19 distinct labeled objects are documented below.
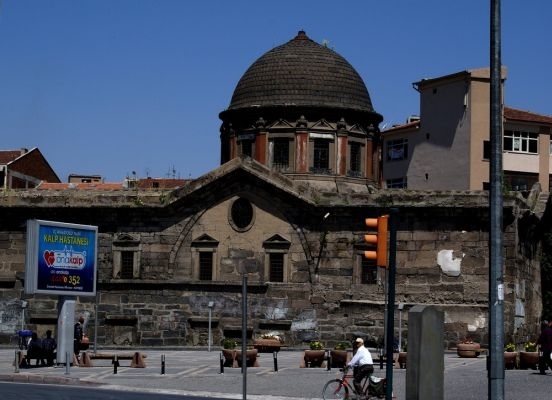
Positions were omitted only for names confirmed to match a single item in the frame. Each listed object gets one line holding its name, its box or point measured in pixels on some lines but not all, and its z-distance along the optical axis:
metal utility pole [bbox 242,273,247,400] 26.53
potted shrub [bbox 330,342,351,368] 39.88
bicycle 28.33
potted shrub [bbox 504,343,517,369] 39.16
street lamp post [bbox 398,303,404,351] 49.94
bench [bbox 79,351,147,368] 40.72
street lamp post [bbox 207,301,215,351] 53.41
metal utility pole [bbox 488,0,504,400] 20.61
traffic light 21.53
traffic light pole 21.08
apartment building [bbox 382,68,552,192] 82.50
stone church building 51.44
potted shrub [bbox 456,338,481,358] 44.94
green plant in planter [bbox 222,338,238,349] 42.52
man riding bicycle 29.11
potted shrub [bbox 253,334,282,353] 48.88
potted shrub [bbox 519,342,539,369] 38.81
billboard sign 40.28
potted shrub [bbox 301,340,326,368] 40.62
